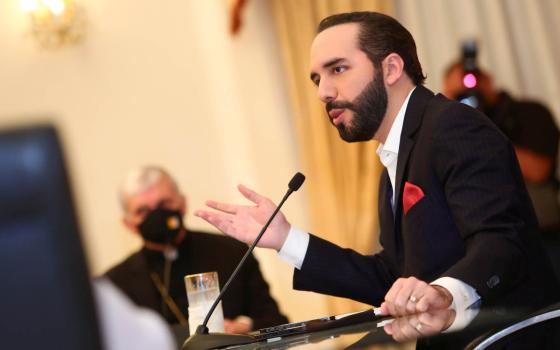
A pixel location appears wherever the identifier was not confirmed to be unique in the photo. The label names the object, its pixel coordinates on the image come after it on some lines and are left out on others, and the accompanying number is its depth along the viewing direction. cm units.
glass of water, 511
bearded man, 435
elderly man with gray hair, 824
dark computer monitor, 159
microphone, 394
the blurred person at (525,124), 955
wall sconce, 1291
